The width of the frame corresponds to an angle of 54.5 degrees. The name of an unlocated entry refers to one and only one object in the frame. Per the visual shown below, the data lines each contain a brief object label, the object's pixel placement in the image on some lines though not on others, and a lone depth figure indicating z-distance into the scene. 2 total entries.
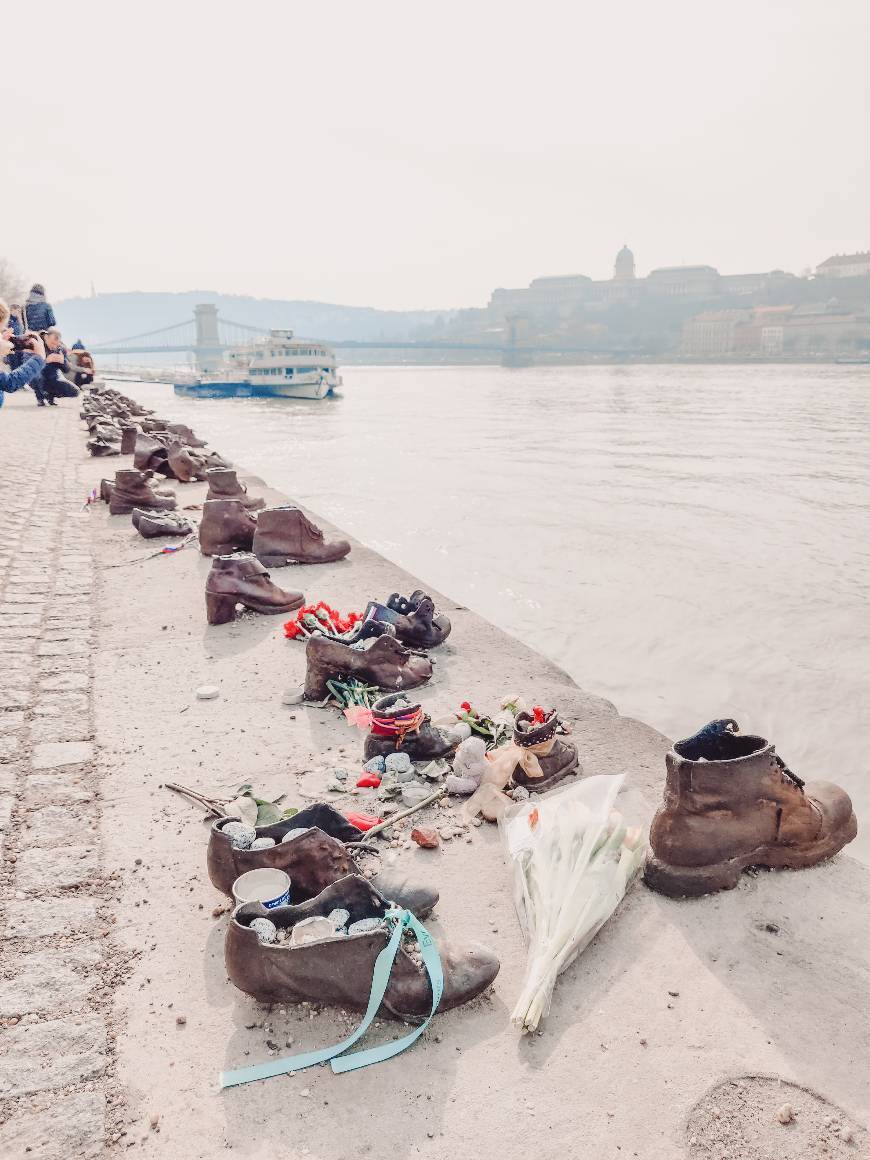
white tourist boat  56.25
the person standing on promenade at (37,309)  15.44
